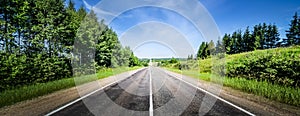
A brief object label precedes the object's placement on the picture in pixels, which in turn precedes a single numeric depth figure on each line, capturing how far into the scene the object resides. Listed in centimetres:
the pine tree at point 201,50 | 7356
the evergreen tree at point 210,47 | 6439
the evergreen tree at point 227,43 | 6807
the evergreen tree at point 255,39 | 5986
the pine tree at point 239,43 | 6448
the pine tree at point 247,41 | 6192
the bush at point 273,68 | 841
